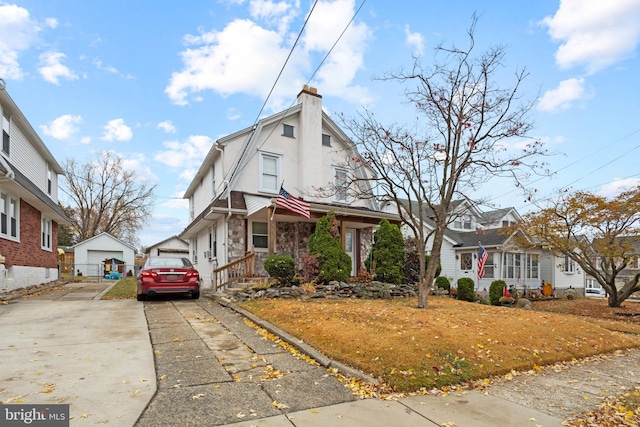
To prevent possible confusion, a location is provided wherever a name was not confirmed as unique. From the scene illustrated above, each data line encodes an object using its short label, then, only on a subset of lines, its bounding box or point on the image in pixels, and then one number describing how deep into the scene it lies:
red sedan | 10.91
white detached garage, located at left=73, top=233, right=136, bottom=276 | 32.38
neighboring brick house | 12.51
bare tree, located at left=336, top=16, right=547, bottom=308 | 9.27
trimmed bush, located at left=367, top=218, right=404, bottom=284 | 12.91
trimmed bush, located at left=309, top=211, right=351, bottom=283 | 11.48
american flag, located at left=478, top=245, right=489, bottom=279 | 19.23
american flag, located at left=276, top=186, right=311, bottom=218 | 11.46
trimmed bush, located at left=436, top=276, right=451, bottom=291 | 15.73
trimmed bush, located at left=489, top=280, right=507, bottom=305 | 17.14
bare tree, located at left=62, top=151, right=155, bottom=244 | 39.62
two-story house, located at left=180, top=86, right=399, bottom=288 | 13.62
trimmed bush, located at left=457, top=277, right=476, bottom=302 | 15.66
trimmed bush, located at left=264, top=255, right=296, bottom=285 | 10.74
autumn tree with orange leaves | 13.84
